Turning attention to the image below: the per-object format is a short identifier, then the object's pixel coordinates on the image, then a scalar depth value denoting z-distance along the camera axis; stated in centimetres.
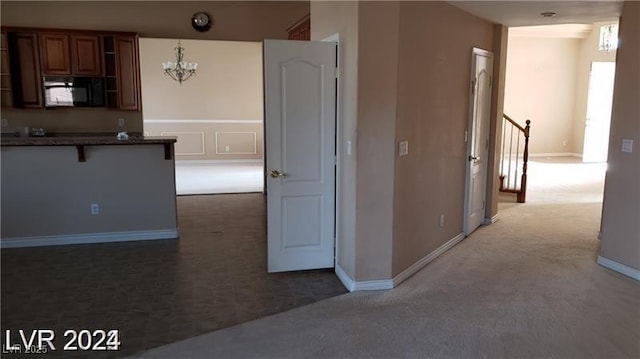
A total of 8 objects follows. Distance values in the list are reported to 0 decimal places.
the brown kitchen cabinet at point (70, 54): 649
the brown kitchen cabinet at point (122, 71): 667
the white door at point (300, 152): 376
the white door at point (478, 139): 487
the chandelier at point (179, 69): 945
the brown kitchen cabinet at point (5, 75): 634
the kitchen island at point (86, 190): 477
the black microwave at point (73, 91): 661
